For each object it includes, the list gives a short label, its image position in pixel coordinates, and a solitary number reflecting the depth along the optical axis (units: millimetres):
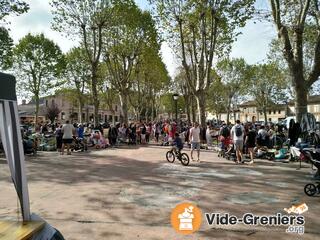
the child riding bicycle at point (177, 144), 10158
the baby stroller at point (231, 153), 11047
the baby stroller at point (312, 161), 5835
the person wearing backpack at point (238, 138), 10144
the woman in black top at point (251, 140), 10610
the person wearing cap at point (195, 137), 10771
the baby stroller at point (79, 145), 14132
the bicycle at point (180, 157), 9787
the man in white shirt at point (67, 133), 12301
